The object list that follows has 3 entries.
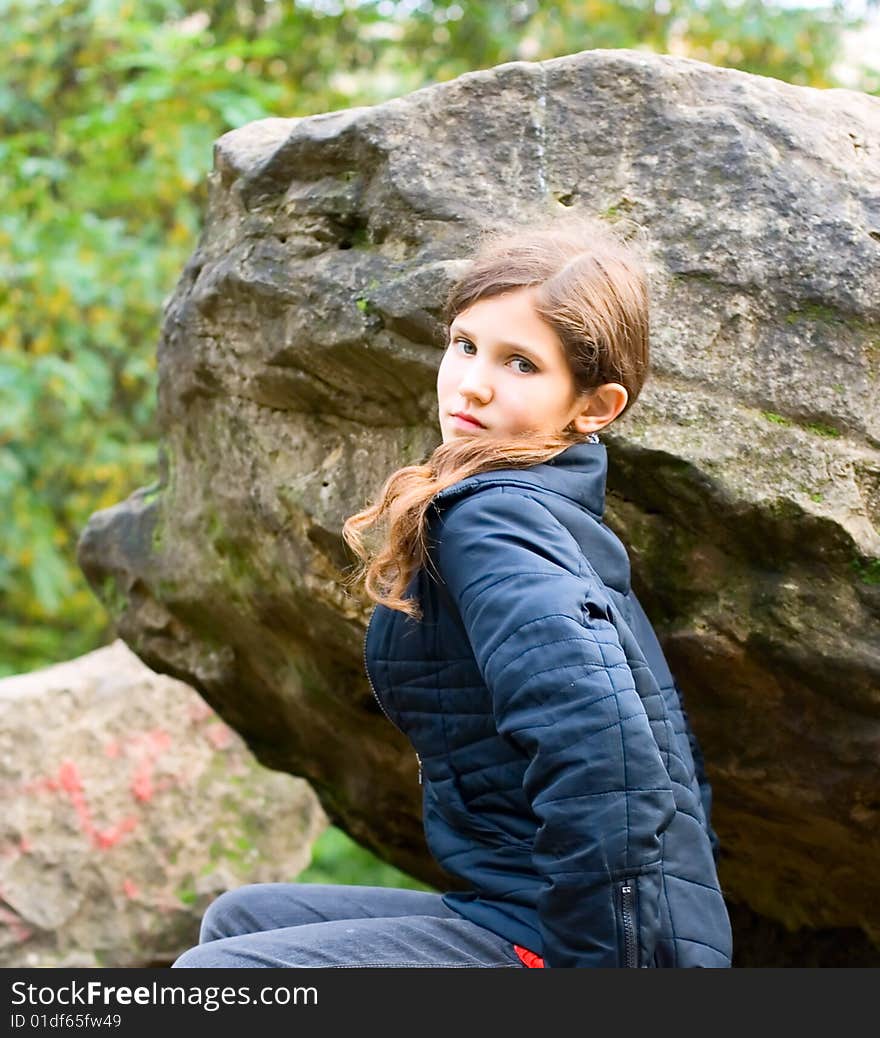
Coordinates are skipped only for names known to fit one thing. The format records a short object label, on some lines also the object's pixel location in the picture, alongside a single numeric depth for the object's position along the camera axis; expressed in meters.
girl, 1.68
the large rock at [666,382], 2.34
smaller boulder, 4.38
